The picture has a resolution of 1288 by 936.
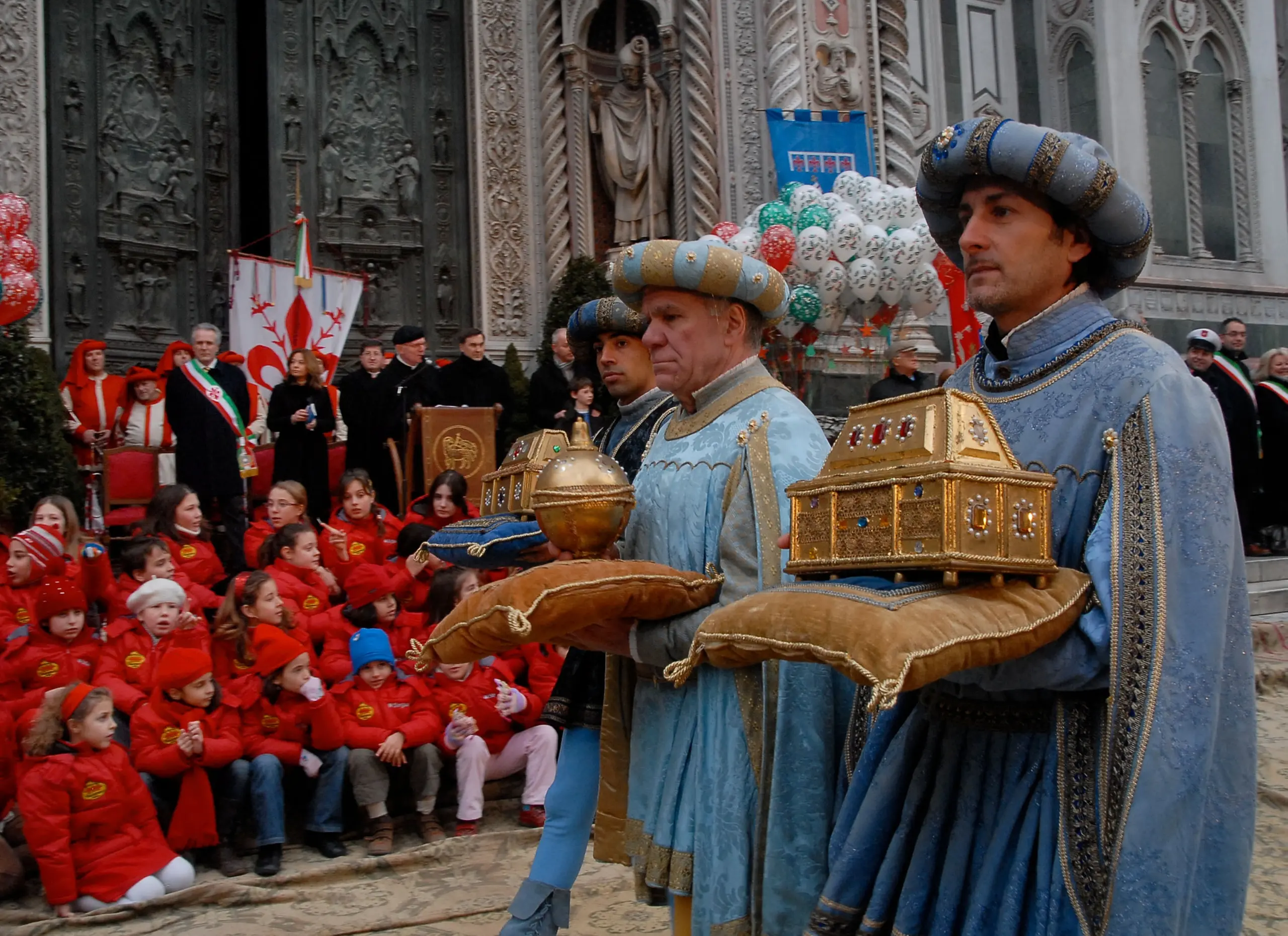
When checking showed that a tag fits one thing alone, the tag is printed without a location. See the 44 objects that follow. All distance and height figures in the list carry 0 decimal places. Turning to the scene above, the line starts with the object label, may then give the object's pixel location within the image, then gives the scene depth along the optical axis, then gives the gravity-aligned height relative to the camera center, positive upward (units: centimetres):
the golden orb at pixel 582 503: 276 +4
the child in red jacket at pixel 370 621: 584 -44
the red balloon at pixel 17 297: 727 +141
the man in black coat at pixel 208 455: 796 +51
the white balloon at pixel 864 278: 847 +157
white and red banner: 969 +169
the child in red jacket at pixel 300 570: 621 -19
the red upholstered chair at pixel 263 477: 916 +41
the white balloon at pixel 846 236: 850 +185
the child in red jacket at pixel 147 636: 539 -42
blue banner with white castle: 1059 +312
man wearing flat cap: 887 +96
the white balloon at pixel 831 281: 847 +156
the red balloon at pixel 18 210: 749 +197
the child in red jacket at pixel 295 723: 535 -80
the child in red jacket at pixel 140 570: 601 -15
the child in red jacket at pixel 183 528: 667 +5
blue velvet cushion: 308 -4
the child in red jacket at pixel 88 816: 462 -102
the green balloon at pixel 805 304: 839 +139
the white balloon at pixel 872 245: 854 +180
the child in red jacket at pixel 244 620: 555 -37
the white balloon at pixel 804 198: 894 +224
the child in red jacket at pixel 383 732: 545 -88
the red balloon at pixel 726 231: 923 +211
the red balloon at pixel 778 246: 834 +178
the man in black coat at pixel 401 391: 878 +95
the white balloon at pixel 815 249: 846 +177
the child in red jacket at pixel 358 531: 703 +0
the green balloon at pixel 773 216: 875 +207
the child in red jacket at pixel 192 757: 508 -88
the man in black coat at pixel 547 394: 927 +96
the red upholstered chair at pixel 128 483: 795 +35
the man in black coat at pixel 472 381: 900 +105
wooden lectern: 812 +55
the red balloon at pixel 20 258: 737 +167
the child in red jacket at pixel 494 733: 565 -95
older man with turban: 268 -33
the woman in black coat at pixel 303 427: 845 +71
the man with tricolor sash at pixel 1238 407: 941 +69
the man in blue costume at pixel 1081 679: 193 -27
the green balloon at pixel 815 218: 870 +204
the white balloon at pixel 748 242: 854 +185
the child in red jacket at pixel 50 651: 535 -48
